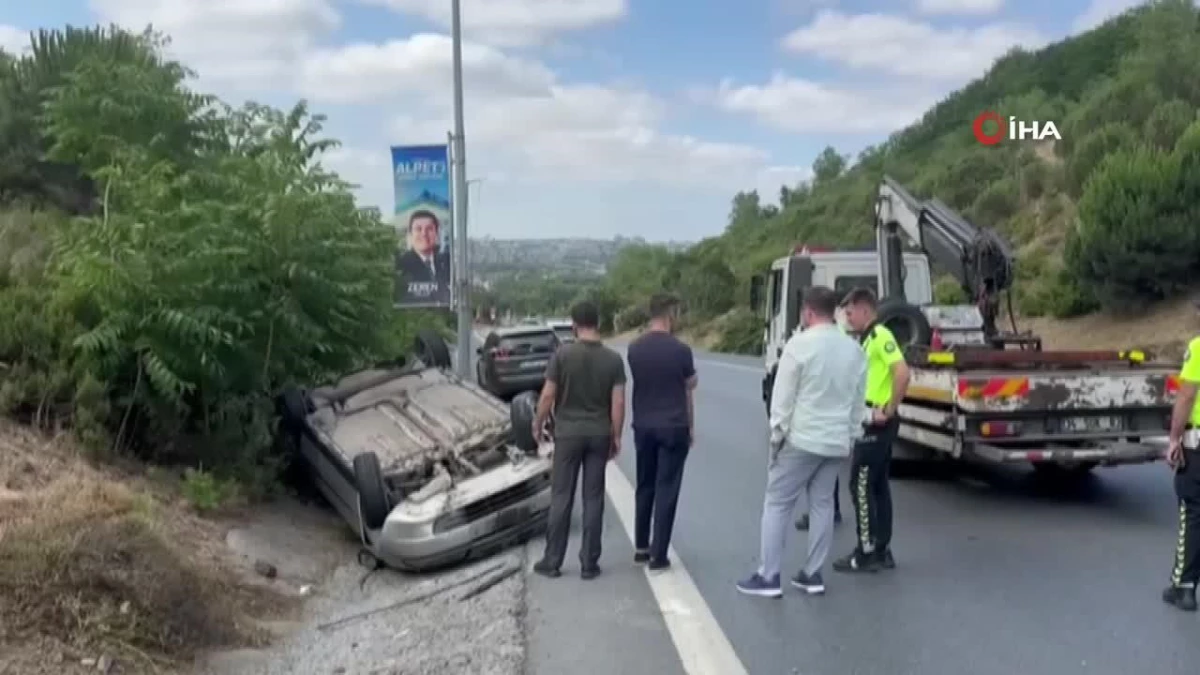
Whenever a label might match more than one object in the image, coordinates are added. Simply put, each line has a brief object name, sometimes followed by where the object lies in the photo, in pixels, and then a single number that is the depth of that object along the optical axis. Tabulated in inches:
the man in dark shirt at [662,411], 369.4
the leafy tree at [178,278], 447.8
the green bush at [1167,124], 1681.8
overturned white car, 416.8
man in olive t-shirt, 368.8
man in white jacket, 337.7
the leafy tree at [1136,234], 1252.5
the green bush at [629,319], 3422.7
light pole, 884.0
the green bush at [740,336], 2371.4
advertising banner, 842.8
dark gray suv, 1011.3
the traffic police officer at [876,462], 374.3
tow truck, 468.7
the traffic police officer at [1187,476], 323.3
